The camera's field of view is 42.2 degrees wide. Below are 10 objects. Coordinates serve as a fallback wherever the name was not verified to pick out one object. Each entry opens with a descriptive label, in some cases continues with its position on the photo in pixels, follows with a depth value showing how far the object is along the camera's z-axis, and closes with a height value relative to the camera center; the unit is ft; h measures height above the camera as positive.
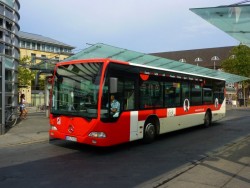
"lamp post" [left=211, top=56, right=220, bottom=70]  311.88 +38.11
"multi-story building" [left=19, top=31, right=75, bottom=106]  198.15 +37.38
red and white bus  30.32 -0.33
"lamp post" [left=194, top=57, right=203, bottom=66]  323.31 +37.70
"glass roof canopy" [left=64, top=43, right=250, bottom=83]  51.49 +7.49
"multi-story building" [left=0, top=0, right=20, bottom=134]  48.91 +8.54
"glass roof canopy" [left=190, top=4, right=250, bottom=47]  26.45 +7.15
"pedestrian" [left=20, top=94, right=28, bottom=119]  63.87 -1.95
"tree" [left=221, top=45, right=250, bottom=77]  183.62 +20.21
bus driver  30.81 -0.75
